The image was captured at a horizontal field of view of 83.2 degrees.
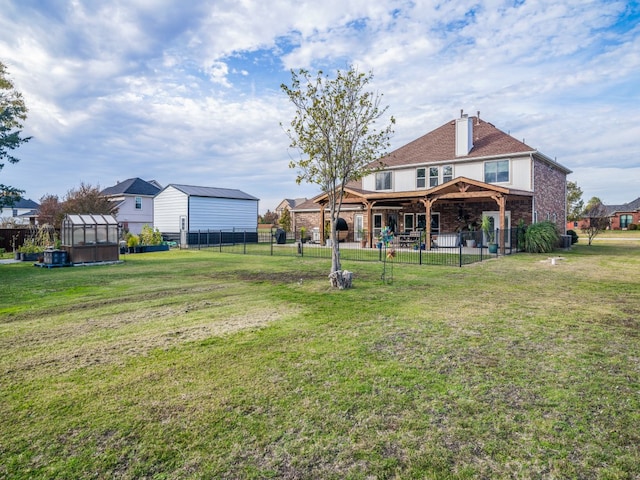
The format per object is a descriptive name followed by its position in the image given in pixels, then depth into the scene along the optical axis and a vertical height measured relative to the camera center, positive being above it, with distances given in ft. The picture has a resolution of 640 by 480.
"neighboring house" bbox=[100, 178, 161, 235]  117.91 +11.47
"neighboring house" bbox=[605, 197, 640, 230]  191.61 +7.87
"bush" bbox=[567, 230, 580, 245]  90.46 -1.58
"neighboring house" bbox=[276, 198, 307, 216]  240.14 +21.89
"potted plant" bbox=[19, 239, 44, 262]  59.06 -2.25
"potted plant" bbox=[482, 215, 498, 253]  62.13 -0.41
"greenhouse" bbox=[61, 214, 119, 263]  52.44 -0.18
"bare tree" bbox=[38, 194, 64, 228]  97.81 +8.17
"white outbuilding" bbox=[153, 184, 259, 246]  97.04 +6.96
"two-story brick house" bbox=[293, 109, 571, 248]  69.60 +10.58
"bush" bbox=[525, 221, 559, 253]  64.34 -1.20
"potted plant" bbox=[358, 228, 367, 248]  78.57 -1.65
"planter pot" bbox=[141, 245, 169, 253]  76.94 -2.63
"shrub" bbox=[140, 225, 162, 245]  82.43 -0.20
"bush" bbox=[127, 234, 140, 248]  73.92 -0.94
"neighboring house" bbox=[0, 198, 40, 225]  185.00 +15.86
